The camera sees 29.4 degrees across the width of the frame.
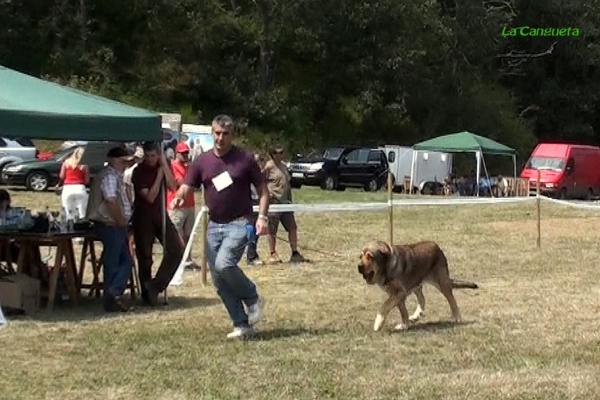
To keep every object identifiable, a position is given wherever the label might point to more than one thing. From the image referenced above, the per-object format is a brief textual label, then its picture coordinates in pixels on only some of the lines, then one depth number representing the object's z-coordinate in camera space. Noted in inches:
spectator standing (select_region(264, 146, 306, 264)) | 599.8
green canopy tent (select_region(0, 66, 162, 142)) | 377.4
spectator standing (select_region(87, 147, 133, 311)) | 410.3
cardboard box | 406.9
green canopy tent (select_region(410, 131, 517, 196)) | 1484.6
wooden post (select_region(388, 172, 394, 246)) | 603.5
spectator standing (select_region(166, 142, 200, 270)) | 525.3
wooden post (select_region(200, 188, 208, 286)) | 504.7
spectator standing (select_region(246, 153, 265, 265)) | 593.3
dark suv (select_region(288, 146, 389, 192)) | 1442.9
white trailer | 1573.6
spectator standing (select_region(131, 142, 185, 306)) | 430.6
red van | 1534.2
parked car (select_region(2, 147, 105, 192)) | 1099.9
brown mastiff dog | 359.3
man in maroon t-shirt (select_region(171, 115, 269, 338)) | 340.5
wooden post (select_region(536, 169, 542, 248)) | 687.7
